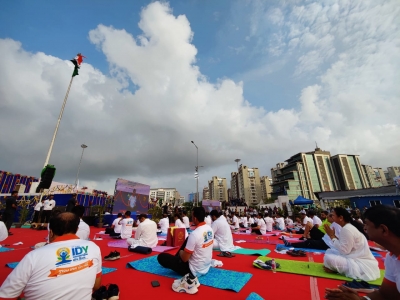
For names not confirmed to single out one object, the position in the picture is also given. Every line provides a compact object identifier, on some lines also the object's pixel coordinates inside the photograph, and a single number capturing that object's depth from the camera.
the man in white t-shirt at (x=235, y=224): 13.48
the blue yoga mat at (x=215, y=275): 3.38
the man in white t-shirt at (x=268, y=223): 12.29
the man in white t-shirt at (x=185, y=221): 12.37
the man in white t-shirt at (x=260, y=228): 10.77
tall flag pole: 13.34
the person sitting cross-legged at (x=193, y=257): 3.20
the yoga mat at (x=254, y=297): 2.79
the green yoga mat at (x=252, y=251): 5.89
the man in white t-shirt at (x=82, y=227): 4.75
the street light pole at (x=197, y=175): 25.11
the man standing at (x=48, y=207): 11.09
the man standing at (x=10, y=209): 7.83
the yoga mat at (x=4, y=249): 5.81
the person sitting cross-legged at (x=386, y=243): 1.61
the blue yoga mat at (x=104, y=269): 3.97
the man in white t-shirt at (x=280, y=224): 13.42
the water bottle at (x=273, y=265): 4.23
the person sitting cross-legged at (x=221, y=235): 6.25
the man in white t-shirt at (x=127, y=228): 8.49
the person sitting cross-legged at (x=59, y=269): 1.55
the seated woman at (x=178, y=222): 9.54
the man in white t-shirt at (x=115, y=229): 9.17
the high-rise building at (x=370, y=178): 64.75
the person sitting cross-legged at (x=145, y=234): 6.45
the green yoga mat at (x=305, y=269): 3.80
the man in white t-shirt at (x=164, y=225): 10.75
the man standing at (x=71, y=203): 10.09
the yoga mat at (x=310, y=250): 6.32
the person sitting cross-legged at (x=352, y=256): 3.64
